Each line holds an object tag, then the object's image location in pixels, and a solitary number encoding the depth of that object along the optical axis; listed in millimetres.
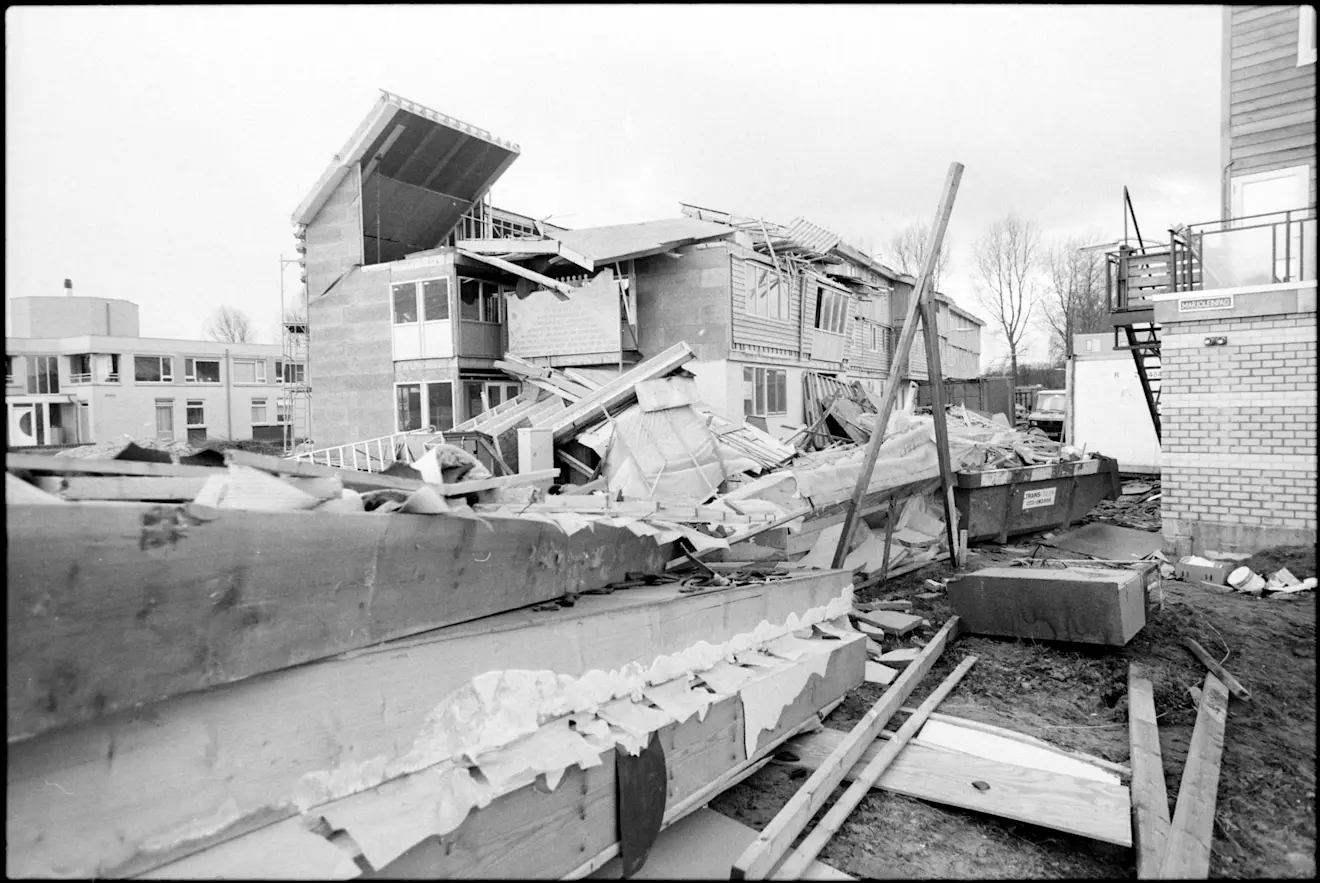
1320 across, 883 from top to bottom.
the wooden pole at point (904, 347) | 8258
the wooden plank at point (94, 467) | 2457
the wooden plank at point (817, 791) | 3604
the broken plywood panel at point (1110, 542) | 12297
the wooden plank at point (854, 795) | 3813
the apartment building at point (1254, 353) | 10688
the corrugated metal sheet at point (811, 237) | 20922
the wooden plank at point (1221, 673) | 6145
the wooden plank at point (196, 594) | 2039
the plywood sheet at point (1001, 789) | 4332
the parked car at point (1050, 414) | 30531
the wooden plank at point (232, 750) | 2129
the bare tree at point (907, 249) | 37781
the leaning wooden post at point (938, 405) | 9125
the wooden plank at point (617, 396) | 13945
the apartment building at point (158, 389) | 38031
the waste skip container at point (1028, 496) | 12172
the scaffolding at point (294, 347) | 23047
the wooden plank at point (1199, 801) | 3750
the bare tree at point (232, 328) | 54412
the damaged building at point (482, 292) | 19578
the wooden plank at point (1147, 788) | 3966
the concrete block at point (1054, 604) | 6816
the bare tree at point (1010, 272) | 40438
